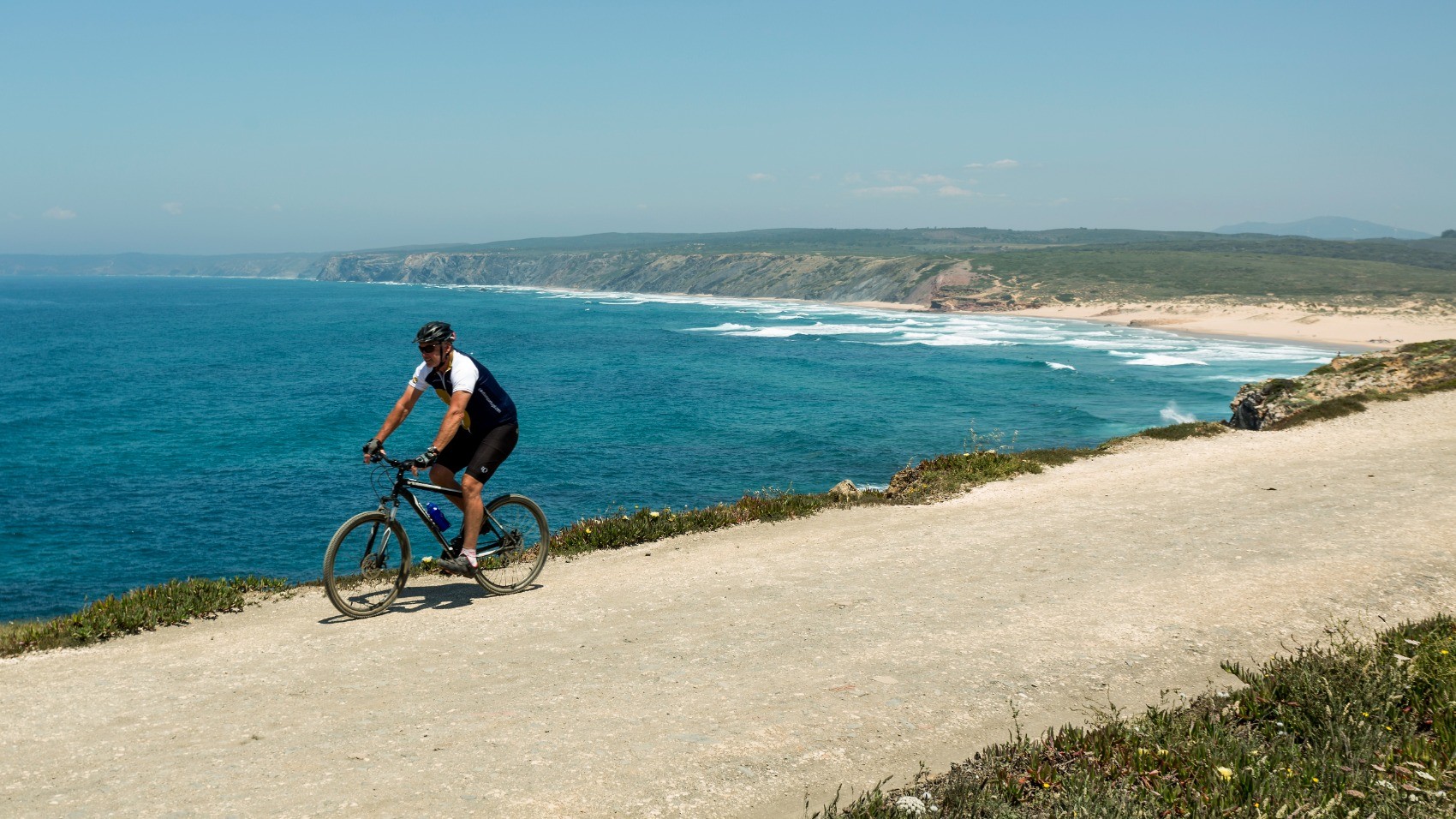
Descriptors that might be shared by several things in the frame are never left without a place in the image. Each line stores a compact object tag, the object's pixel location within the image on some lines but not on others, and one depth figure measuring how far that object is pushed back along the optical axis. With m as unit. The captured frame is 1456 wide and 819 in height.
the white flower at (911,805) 4.57
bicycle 8.24
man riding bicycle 8.12
